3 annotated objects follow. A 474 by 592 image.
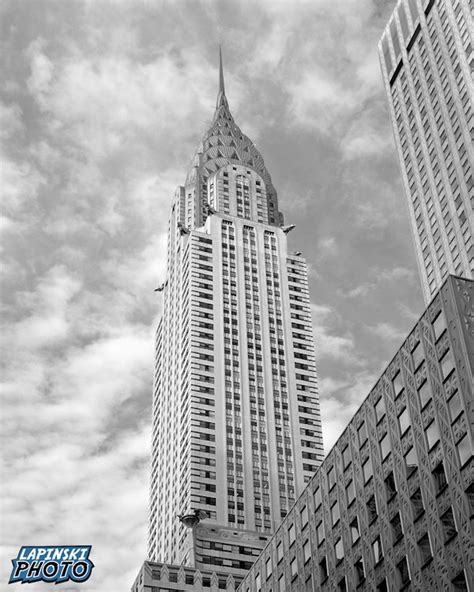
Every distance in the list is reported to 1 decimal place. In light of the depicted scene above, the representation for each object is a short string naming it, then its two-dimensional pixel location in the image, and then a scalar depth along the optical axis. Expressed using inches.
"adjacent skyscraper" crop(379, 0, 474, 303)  5551.2
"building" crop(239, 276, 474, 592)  2260.1
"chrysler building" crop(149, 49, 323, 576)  5900.6
